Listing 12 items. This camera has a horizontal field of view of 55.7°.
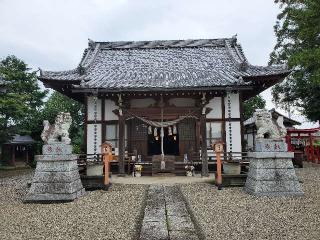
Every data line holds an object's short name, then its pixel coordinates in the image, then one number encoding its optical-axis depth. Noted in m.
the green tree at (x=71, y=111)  24.65
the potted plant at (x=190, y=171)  14.61
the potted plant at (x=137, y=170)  14.64
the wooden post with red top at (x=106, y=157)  10.98
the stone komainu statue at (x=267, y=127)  9.55
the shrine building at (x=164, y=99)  14.40
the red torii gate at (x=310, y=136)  21.77
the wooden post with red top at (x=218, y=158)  10.84
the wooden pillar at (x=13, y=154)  28.66
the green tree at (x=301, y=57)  14.47
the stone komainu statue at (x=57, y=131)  9.38
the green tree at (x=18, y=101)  20.47
